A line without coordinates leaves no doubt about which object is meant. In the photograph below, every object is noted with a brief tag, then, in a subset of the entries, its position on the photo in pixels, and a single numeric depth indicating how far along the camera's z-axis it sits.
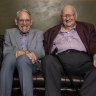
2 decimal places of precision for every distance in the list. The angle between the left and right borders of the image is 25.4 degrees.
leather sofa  2.26
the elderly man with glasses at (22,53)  2.08
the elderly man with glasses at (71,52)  2.13
